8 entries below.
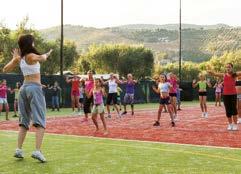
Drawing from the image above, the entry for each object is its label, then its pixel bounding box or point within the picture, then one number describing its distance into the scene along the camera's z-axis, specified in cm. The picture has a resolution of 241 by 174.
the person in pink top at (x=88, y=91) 1842
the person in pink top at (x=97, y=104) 1438
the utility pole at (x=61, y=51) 3266
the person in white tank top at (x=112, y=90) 2214
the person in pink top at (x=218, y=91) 3250
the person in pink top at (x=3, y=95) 2128
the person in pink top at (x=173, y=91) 2016
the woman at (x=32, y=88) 838
